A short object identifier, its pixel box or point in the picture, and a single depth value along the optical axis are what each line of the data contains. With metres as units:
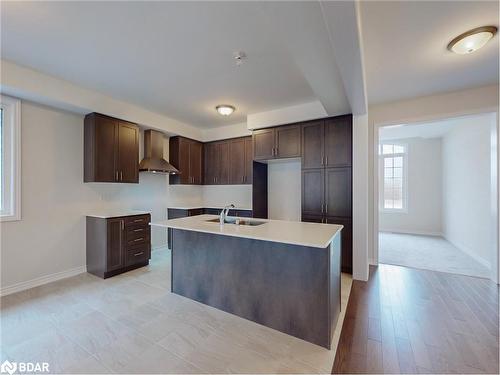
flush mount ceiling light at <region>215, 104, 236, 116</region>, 3.87
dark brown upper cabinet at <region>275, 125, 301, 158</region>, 4.08
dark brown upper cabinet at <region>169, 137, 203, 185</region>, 5.04
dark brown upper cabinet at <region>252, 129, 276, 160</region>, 4.33
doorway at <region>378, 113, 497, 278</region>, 3.99
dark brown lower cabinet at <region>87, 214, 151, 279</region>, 3.41
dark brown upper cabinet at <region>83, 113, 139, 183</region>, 3.52
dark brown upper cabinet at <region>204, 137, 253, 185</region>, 4.95
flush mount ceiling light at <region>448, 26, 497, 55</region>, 2.09
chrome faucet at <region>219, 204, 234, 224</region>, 2.68
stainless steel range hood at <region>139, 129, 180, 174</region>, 4.30
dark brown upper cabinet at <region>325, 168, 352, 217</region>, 3.65
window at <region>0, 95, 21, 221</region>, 2.91
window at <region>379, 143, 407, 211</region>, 6.89
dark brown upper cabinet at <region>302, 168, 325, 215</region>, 3.88
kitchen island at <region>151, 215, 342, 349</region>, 1.96
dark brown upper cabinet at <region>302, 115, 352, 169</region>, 3.67
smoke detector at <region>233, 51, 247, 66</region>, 2.43
